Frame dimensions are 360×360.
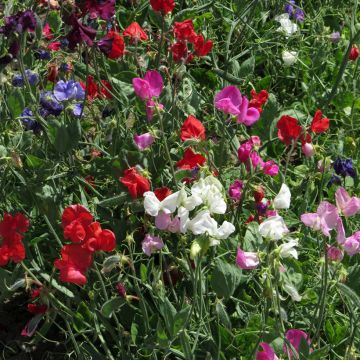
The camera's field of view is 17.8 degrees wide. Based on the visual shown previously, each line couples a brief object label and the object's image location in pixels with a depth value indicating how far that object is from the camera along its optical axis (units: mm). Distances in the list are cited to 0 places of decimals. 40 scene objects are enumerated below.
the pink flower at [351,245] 1300
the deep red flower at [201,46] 1742
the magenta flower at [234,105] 1480
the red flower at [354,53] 2051
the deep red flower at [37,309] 1534
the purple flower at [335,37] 2138
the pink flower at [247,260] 1294
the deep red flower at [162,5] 1678
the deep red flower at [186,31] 1722
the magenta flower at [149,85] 1526
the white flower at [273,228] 1263
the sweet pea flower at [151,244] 1385
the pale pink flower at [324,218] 1283
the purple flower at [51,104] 1699
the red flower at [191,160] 1525
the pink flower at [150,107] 1495
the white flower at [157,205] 1273
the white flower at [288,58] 2027
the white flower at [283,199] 1346
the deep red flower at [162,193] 1422
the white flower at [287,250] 1243
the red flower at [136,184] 1427
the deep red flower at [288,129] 1587
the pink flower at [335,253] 1317
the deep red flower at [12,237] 1404
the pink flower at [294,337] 1348
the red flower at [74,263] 1348
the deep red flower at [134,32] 1759
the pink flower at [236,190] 1580
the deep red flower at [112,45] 1632
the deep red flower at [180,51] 1714
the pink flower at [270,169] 1527
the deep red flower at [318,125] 1658
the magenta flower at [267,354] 1317
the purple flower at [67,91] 1651
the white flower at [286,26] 2107
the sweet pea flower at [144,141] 1553
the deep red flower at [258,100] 1654
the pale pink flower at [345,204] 1329
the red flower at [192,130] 1548
